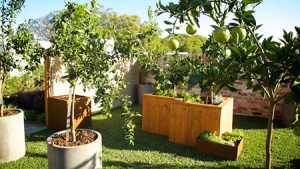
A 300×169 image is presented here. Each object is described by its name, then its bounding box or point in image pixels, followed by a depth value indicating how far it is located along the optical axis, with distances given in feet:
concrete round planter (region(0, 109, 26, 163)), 13.33
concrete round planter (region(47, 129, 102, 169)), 11.07
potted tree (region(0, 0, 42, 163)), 13.15
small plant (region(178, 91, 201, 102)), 17.01
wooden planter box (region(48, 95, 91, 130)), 18.79
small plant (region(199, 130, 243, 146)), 15.07
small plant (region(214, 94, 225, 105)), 17.46
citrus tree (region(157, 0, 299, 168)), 4.84
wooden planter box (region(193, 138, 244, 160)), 14.31
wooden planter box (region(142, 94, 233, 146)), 15.81
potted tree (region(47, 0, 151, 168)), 10.13
